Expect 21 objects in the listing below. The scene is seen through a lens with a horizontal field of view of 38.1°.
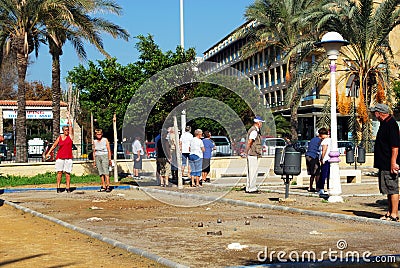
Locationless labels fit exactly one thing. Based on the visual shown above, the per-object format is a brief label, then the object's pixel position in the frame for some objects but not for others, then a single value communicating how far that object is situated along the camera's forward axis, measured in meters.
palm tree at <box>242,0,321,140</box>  32.81
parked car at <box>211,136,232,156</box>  29.58
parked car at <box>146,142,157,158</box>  26.41
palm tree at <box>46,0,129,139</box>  23.66
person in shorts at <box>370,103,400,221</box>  9.33
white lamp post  12.97
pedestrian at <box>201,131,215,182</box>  20.21
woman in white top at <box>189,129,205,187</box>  18.56
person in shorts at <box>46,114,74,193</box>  16.70
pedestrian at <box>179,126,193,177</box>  18.84
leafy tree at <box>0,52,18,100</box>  65.81
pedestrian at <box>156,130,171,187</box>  18.56
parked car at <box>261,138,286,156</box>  31.74
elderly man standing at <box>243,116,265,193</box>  15.21
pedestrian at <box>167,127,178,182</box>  18.40
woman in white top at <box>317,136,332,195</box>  14.61
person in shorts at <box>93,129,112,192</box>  17.02
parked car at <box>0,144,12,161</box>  24.12
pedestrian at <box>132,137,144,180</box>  21.58
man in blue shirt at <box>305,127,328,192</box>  15.30
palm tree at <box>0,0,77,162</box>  22.66
